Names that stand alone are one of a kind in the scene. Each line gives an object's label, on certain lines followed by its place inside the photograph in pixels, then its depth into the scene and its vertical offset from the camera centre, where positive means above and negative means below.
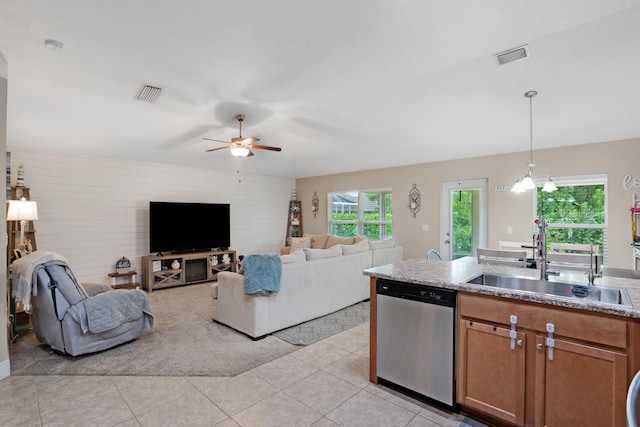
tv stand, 5.70 -1.11
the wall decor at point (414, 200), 6.26 +0.26
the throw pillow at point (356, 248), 4.70 -0.55
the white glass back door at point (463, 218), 5.52 -0.09
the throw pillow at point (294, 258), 3.75 -0.56
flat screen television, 5.84 -0.30
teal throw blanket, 3.39 -0.68
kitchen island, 1.63 -0.81
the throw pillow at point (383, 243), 5.39 -0.55
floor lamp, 3.79 +0.00
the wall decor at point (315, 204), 8.18 +0.22
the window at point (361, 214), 7.10 -0.04
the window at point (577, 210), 4.46 +0.05
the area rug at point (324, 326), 3.51 -1.40
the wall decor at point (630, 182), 4.13 +0.42
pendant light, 3.30 +0.32
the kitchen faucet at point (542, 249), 2.32 -0.26
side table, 5.32 -1.23
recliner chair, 2.90 -0.93
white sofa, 3.53 -1.02
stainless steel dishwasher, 2.18 -0.93
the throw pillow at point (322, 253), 4.06 -0.55
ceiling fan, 4.04 +0.85
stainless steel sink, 2.00 -0.53
